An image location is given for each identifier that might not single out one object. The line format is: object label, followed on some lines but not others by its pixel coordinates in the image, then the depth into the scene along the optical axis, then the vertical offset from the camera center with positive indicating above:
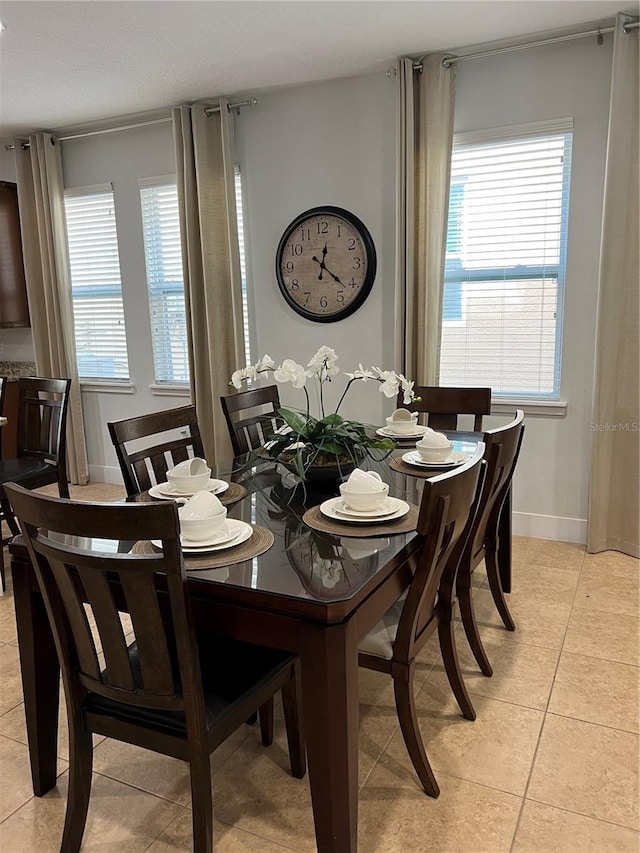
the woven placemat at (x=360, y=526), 1.76 -0.58
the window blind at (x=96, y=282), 5.03 +0.37
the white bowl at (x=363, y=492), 1.82 -0.49
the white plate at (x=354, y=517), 1.81 -0.56
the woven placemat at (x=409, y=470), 2.39 -0.57
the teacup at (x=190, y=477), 2.05 -0.49
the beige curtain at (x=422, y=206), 3.55 +0.65
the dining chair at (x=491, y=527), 2.09 -0.79
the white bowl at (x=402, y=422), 2.97 -0.48
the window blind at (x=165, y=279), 4.71 +0.35
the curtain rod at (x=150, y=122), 4.16 +1.44
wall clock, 4.01 +0.38
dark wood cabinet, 5.14 +0.51
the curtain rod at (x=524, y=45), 3.19 +1.42
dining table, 1.39 -0.68
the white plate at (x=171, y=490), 2.05 -0.54
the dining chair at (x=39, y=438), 3.51 -0.63
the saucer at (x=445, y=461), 2.44 -0.54
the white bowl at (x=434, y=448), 2.43 -0.49
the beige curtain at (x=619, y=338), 3.17 -0.12
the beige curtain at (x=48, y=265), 4.94 +0.50
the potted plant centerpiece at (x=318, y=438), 2.16 -0.40
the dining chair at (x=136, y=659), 1.30 -0.77
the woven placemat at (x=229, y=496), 2.08 -0.57
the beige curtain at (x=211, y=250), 4.25 +0.50
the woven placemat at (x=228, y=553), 1.56 -0.58
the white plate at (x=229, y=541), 1.61 -0.56
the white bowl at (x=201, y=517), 1.63 -0.49
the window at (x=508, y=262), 3.55 +0.32
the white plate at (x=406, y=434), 2.95 -0.52
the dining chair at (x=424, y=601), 1.62 -0.81
